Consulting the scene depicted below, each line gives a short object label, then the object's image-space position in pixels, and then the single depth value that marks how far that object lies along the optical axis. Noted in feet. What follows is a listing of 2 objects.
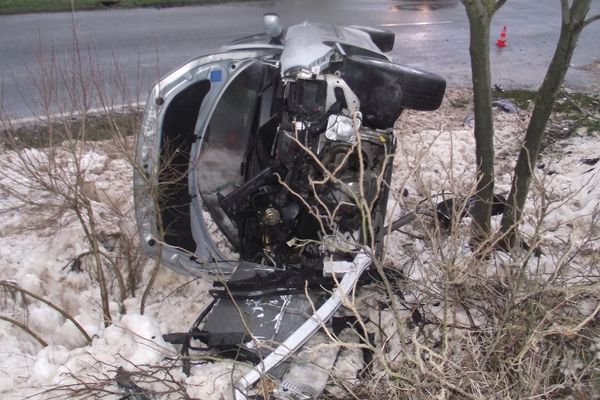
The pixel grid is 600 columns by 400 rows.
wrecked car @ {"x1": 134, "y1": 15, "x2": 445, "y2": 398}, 12.88
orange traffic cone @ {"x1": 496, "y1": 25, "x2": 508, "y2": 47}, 37.63
